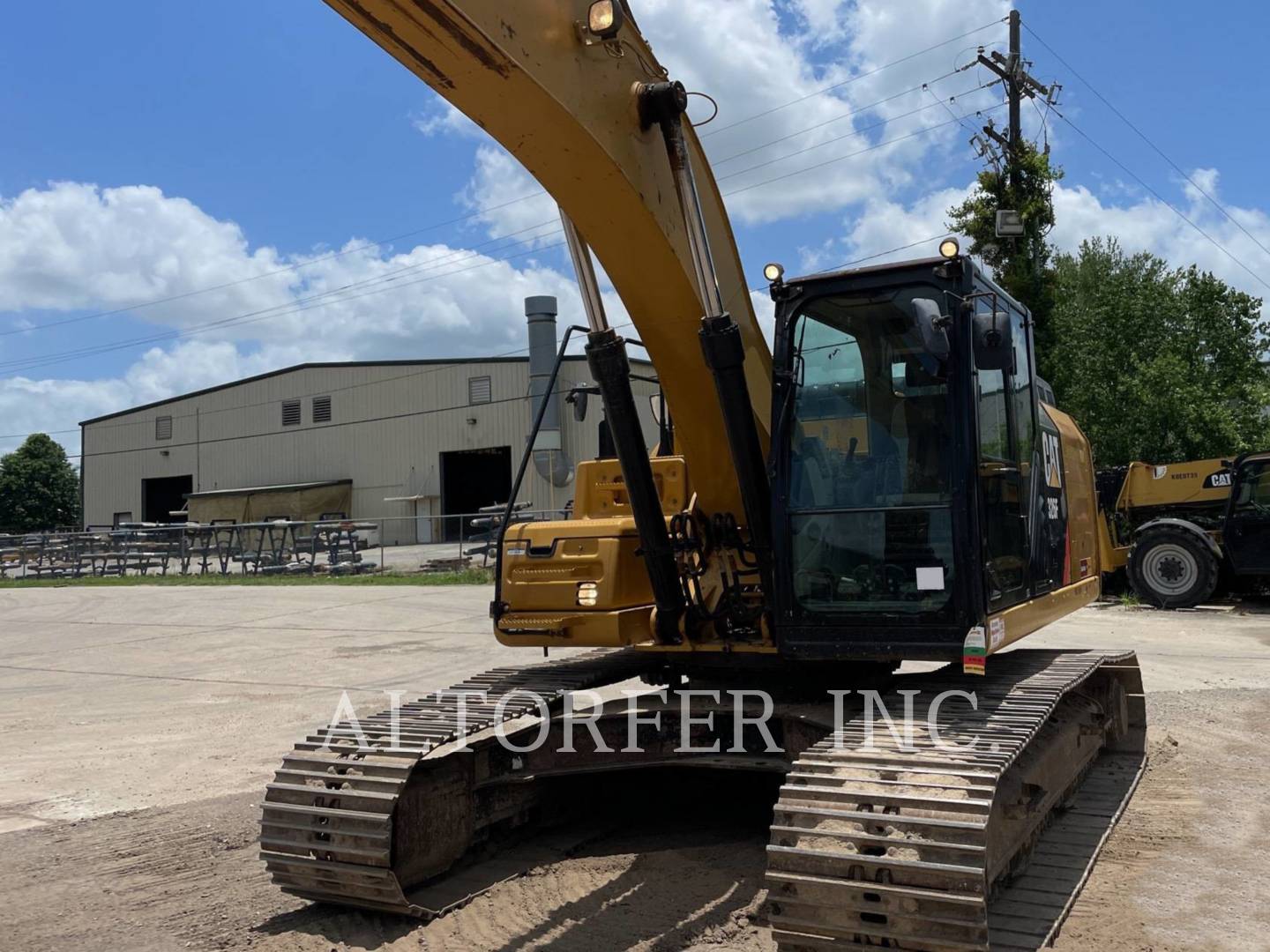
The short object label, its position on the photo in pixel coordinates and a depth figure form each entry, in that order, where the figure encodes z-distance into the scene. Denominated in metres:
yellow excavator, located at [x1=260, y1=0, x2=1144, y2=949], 4.05
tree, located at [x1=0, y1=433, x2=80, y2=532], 64.75
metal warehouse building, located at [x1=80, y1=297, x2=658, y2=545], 38.00
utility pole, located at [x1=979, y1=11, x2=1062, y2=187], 25.88
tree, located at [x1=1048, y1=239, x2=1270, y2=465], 23.66
